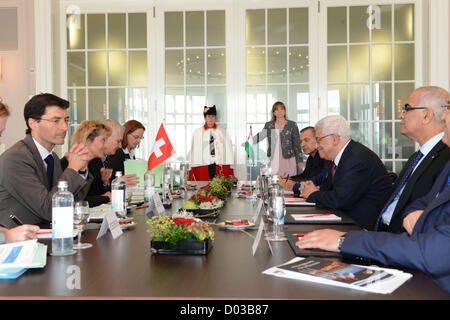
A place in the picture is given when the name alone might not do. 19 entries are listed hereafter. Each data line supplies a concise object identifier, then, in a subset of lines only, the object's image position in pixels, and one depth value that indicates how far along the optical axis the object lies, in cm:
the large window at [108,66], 698
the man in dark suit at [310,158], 506
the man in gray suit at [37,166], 241
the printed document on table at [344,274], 121
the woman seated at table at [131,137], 520
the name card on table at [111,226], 188
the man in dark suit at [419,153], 246
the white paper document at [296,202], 308
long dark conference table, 115
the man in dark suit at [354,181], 303
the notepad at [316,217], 233
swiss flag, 352
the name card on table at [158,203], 246
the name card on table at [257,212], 193
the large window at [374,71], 662
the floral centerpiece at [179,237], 158
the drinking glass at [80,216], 177
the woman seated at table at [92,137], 349
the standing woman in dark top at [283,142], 662
